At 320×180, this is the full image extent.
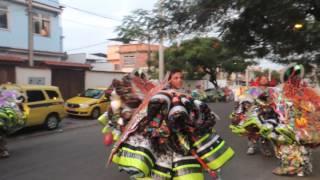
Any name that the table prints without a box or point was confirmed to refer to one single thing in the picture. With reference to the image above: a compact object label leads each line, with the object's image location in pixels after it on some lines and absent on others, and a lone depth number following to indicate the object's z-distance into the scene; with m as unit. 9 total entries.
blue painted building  14.73
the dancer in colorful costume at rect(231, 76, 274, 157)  5.64
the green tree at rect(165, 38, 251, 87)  24.25
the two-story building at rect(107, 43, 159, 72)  31.26
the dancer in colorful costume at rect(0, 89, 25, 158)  5.67
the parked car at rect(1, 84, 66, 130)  8.77
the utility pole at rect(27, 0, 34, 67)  11.47
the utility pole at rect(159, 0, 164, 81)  14.38
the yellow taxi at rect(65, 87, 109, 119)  11.94
